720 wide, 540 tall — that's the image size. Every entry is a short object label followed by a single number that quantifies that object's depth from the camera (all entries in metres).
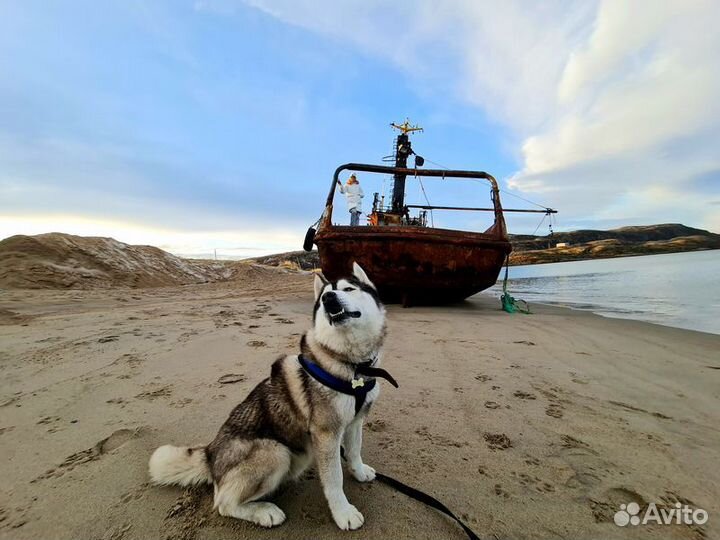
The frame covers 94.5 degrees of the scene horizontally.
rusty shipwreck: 7.58
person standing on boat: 9.75
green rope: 8.27
